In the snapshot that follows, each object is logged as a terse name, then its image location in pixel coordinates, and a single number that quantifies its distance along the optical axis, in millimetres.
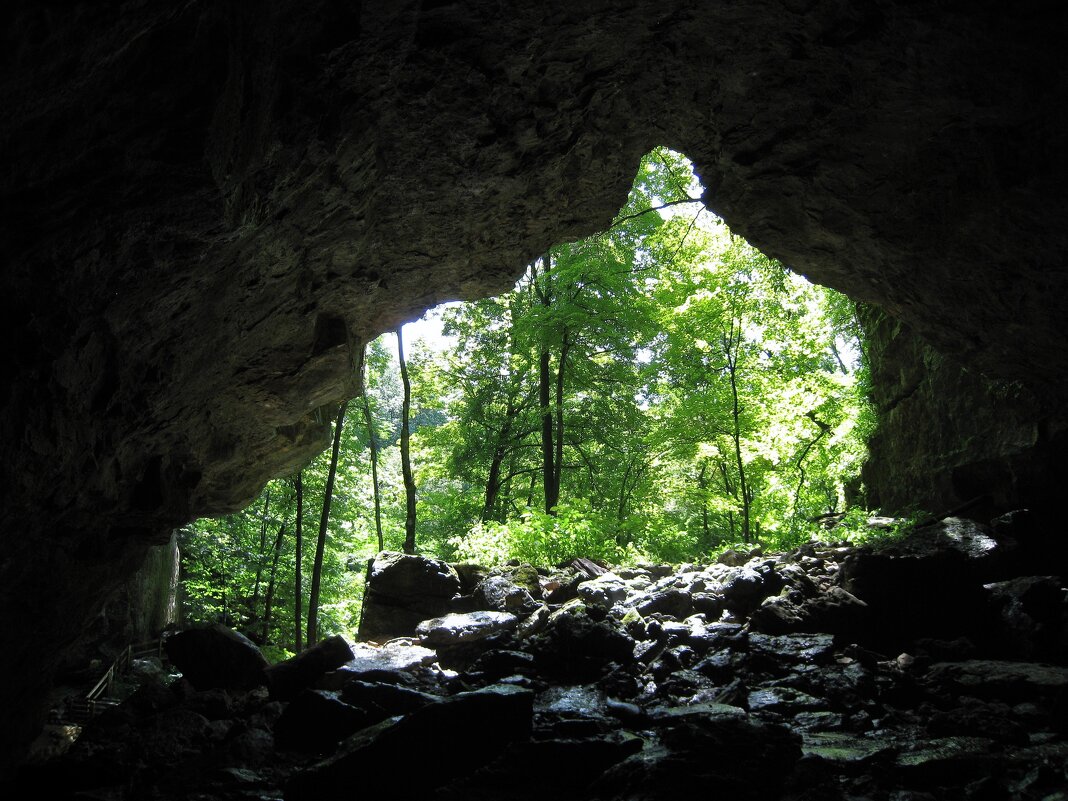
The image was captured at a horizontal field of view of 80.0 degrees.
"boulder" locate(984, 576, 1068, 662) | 6098
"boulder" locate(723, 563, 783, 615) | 8797
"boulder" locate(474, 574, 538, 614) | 10578
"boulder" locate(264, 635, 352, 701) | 7200
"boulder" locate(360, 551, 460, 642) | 10984
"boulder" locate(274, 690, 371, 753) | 5602
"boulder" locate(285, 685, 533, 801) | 4277
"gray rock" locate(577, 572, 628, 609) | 10227
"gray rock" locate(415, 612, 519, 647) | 9008
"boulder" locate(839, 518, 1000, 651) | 7062
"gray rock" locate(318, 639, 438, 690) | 7047
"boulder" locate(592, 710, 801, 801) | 3938
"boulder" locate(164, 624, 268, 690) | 7715
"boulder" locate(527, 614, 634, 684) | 7383
